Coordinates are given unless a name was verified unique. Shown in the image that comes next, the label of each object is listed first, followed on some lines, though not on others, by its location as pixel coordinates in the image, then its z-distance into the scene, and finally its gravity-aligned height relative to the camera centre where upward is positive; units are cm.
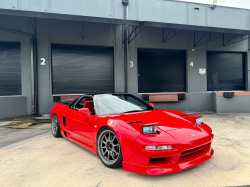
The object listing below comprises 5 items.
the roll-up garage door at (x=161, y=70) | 971 +105
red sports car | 221 -68
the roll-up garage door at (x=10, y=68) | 819 +108
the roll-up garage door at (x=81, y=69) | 871 +108
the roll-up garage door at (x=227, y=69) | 1049 +114
